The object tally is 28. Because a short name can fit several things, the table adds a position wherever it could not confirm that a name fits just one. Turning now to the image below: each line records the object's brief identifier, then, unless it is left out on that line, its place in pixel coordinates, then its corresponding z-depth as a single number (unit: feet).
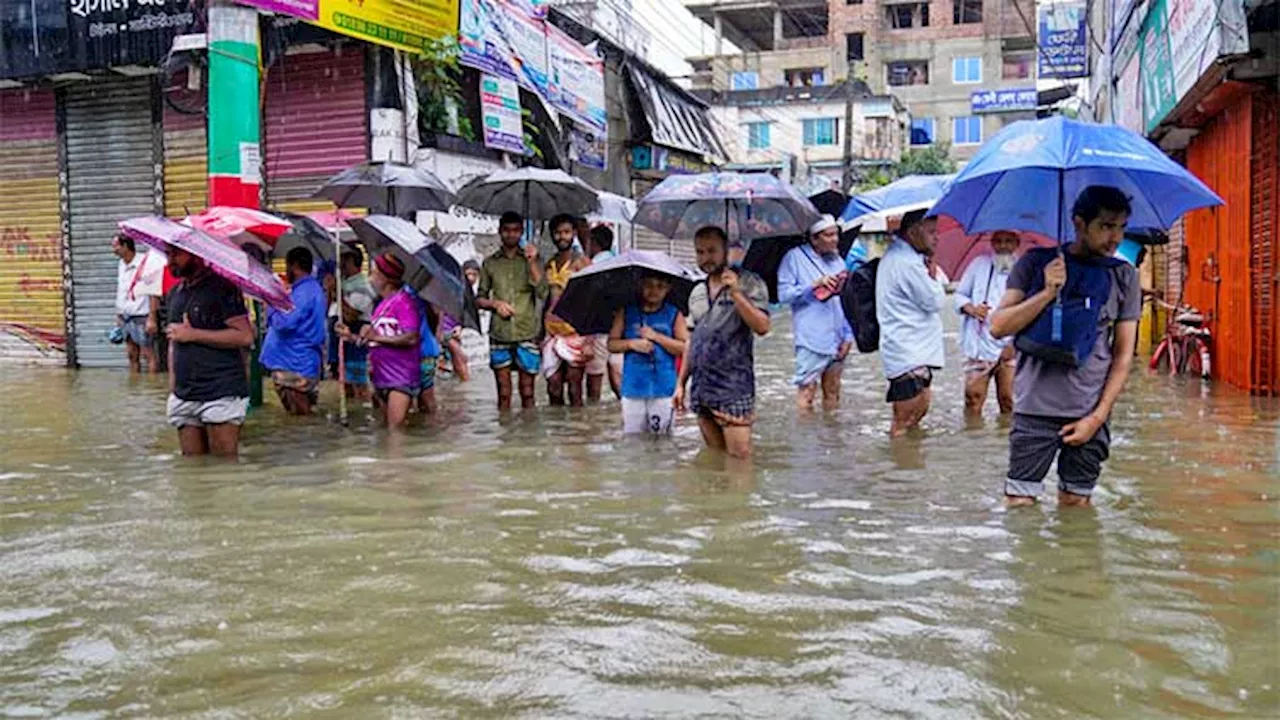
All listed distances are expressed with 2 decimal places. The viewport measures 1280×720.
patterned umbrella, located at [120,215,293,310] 23.38
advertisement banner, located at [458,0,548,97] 51.42
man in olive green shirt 33.06
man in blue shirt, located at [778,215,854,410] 31.09
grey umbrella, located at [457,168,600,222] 35.60
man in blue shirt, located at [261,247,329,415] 32.63
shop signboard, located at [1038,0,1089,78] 85.20
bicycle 42.11
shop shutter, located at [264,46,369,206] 47.32
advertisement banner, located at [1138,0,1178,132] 41.16
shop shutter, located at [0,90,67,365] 52.08
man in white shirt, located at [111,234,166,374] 44.62
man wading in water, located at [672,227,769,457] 22.56
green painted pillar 32.68
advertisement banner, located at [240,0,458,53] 42.27
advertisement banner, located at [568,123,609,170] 66.59
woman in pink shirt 29.73
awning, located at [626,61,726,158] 78.28
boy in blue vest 25.68
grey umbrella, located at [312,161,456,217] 35.14
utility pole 121.08
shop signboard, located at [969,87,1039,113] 177.88
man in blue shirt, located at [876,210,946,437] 27.78
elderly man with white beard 30.71
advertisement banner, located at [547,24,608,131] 61.62
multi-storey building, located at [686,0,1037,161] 191.31
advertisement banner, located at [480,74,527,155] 53.83
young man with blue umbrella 16.92
